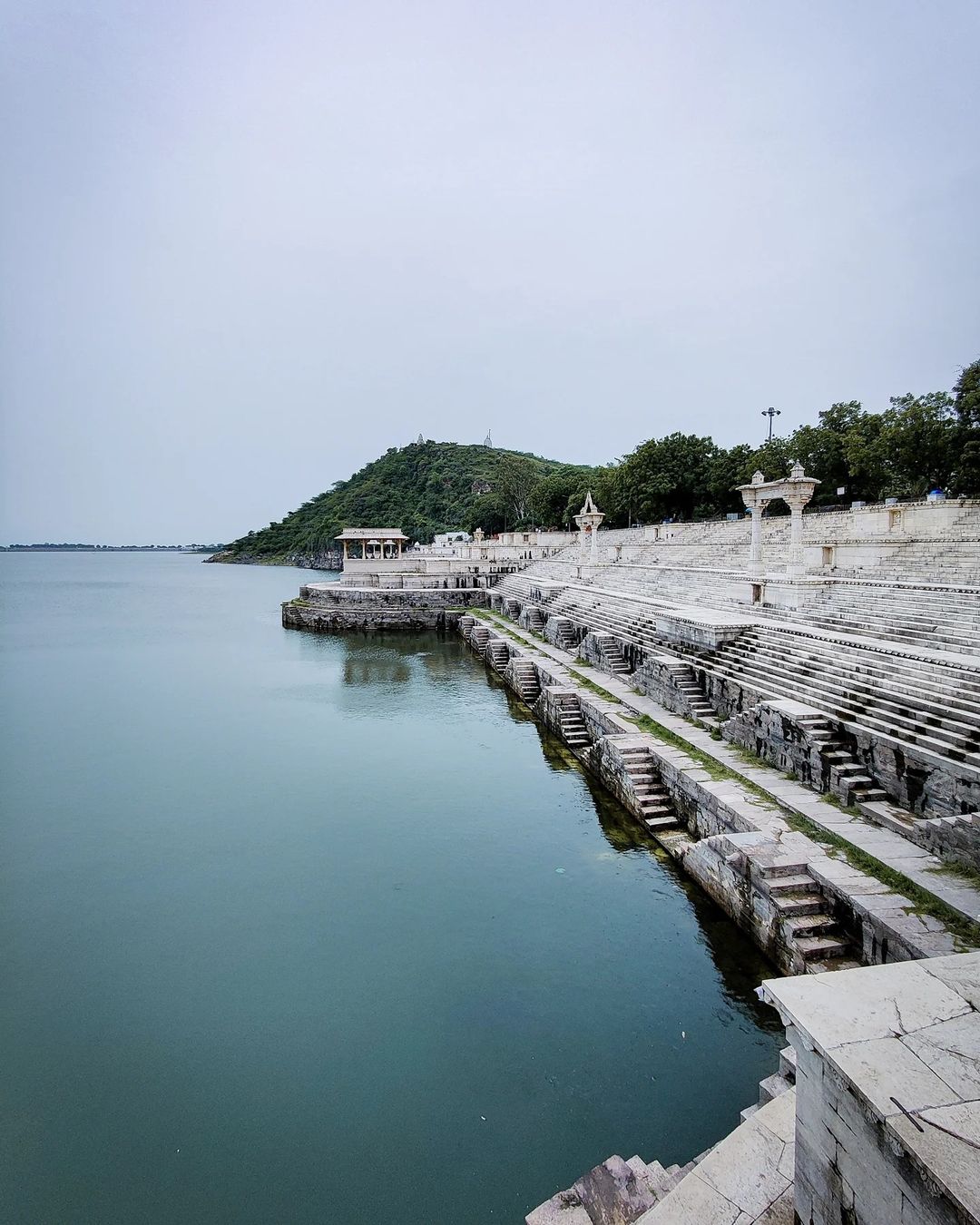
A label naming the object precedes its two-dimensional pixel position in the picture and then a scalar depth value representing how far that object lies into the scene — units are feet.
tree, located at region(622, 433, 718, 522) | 144.66
